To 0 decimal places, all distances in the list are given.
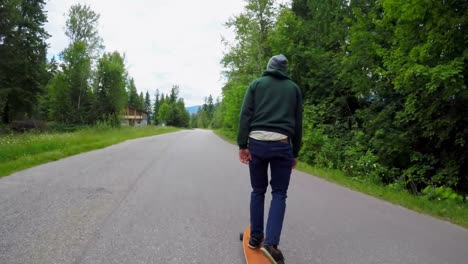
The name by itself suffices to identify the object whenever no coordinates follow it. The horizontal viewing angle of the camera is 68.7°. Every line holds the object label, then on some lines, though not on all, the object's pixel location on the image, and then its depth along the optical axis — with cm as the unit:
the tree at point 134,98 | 10179
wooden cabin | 9369
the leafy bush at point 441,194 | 664
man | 334
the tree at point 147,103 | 13738
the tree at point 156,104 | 13373
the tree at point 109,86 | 4800
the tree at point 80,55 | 4422
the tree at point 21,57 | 3341
